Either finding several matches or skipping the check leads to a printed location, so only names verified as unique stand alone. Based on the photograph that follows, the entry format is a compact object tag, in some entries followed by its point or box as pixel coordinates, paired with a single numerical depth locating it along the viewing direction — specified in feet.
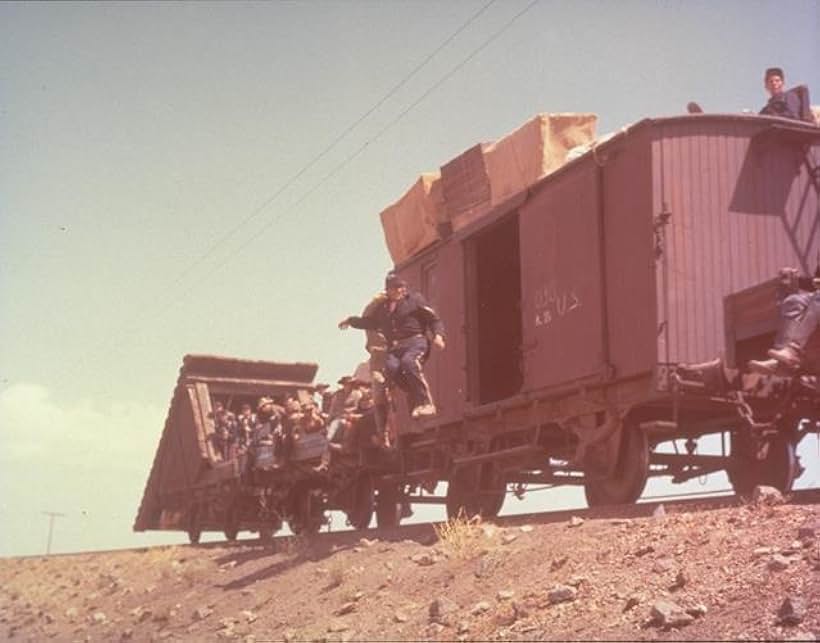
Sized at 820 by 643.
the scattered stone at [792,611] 14.73
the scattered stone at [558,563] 20.97
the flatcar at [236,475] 50.31
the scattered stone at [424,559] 25.76
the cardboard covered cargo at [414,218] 43.39
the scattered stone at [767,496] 22.84
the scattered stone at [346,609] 24.03
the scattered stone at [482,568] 22.55
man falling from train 33.96
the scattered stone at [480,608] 19.71
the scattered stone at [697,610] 16.06
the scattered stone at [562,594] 18.58
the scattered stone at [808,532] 18.06
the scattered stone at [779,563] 16.77
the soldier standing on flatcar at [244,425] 67.21
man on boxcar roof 33.04
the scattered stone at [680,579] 17.49
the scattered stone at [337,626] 22.29
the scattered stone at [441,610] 20.16
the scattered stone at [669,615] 15.80
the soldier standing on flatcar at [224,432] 67.62
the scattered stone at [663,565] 18.57
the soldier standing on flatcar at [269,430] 51.47
